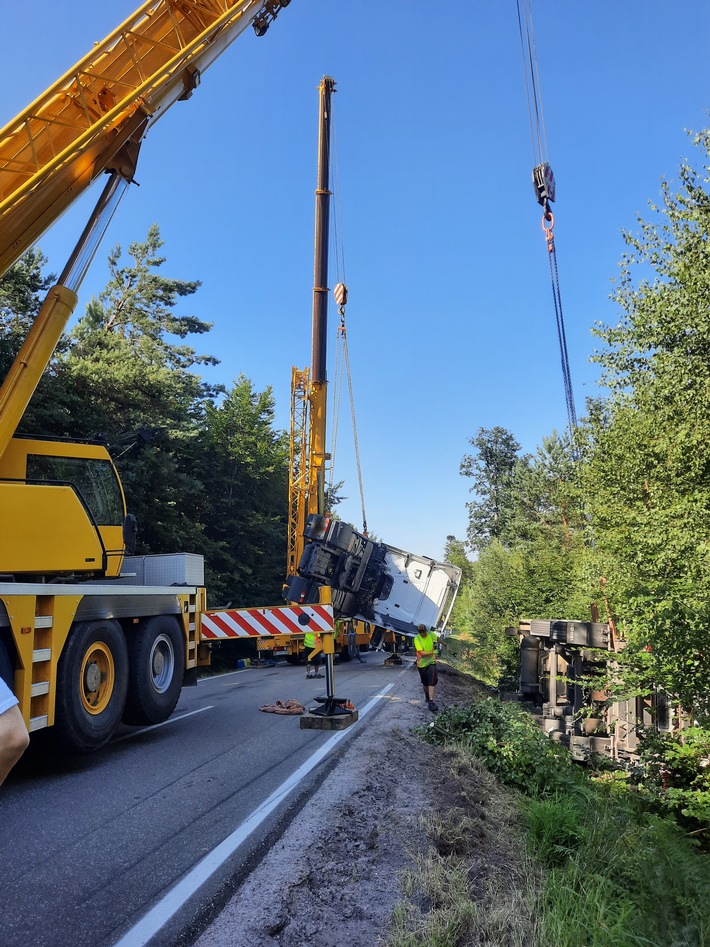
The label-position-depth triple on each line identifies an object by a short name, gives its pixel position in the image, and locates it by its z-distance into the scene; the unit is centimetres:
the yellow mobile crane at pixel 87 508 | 604
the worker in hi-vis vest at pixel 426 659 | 1121
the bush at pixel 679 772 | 862
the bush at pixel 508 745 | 713
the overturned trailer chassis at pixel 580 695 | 1320
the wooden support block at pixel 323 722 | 818
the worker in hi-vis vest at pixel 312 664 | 1430
